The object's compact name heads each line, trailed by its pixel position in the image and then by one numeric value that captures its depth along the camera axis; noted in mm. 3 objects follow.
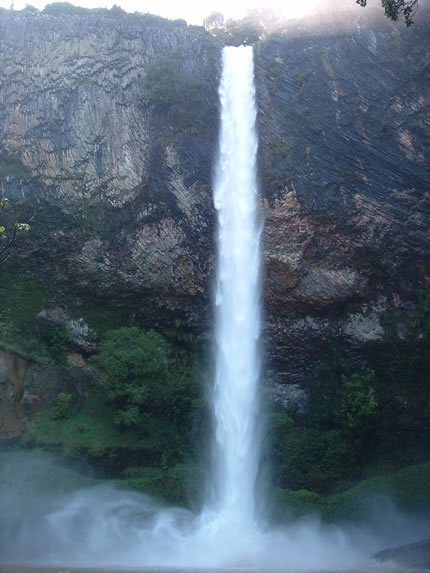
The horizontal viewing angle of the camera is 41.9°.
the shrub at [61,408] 17703
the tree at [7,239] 19062
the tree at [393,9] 10341
